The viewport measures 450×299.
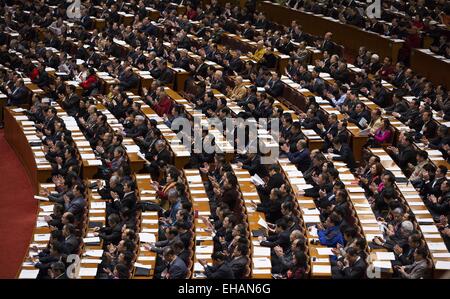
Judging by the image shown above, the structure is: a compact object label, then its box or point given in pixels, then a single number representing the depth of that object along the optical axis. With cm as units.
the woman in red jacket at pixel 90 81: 1919
